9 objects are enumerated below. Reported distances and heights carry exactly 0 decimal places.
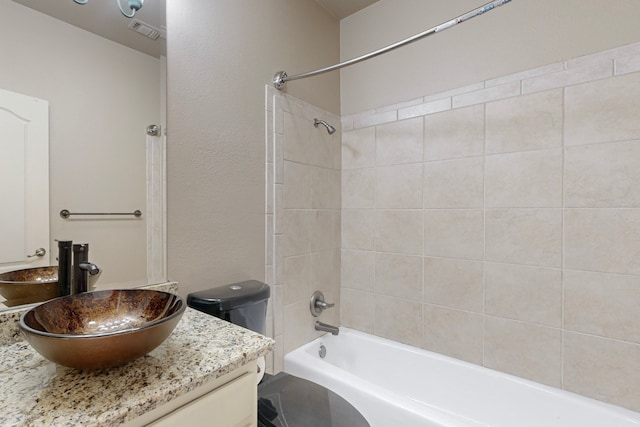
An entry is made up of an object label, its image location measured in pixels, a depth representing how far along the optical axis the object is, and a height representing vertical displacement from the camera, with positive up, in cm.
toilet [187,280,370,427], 113 -76
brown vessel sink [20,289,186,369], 62 -28
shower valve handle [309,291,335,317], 193 -60
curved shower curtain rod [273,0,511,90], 107 +70
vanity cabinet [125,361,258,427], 66 -46
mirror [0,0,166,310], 95 +34
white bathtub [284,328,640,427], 125 -87
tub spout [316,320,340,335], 190 -74
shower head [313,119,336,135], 190 +54
